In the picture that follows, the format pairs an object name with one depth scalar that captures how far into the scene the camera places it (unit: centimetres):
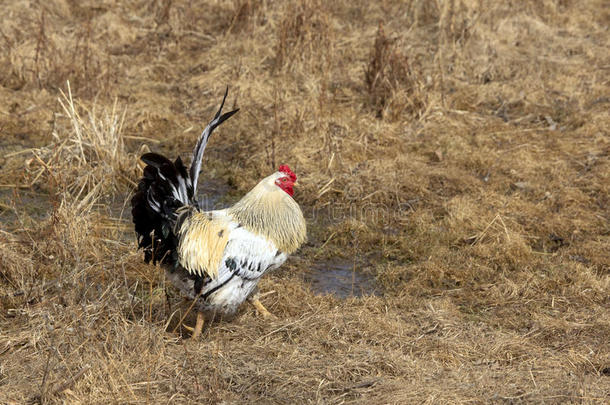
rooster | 855
